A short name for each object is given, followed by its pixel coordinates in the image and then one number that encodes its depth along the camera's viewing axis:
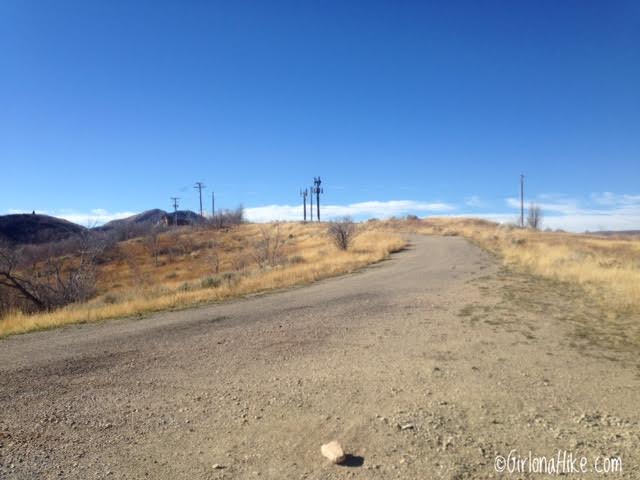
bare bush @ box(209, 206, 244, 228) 88.06
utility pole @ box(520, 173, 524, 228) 76.06
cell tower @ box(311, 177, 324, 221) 93.88
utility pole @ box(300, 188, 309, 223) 97.55
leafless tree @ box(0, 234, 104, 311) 16.97
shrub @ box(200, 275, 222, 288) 16.93
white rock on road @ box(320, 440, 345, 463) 3.81
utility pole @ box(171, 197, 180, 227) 101.63
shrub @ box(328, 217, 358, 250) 34.47
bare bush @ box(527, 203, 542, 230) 84.99
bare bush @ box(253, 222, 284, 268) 26.58
